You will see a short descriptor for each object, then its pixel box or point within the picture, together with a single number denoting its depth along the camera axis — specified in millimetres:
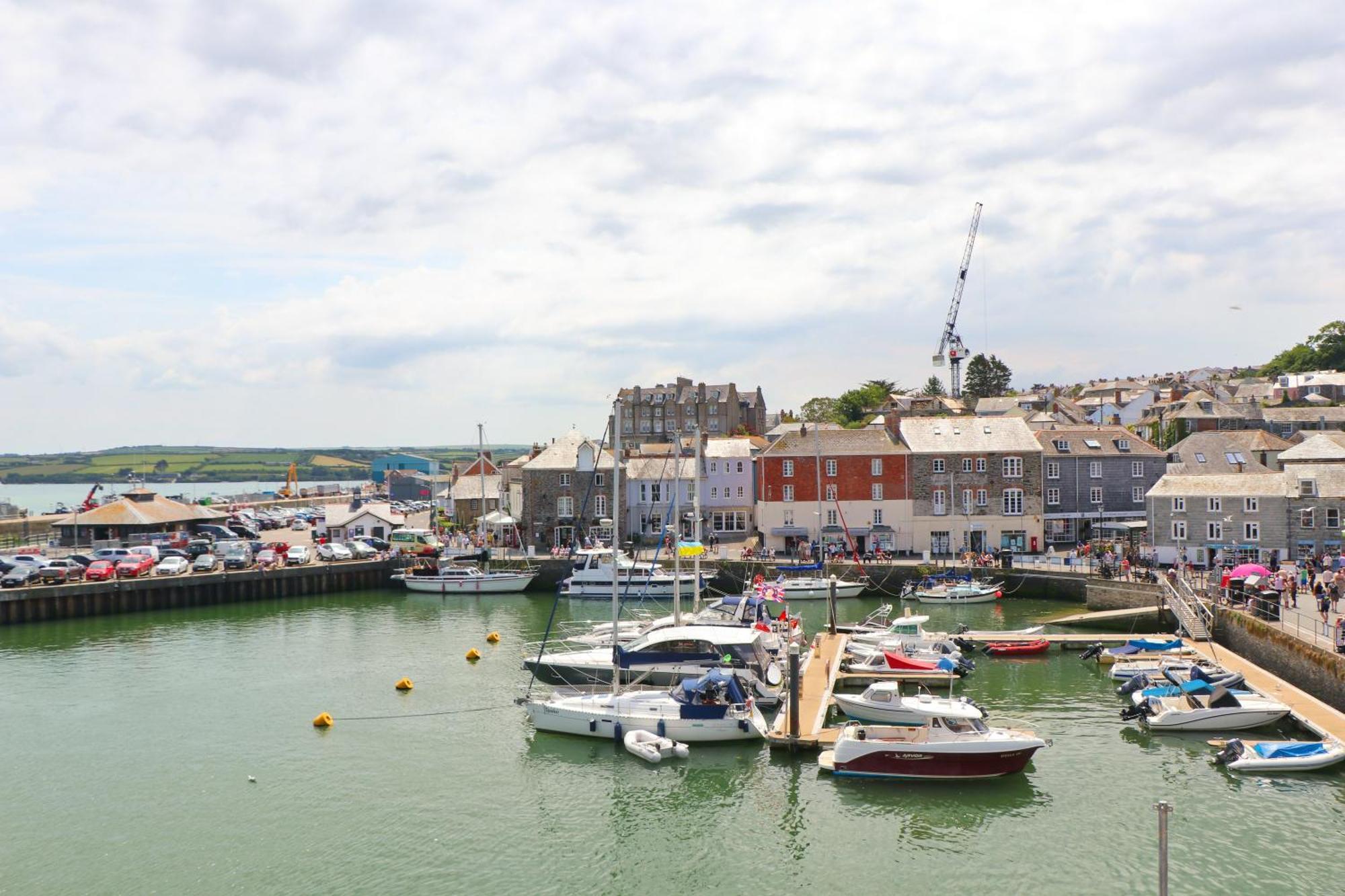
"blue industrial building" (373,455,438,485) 186375
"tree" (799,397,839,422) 139875
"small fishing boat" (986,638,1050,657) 42438
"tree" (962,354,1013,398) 157375
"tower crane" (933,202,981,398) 167125
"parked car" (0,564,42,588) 55969
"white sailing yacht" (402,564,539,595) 64062
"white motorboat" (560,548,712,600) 60656
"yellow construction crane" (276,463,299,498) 144300
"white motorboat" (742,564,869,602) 58031
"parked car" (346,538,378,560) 70812
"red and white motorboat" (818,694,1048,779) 26766
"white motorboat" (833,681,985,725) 29391
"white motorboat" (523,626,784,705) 33969
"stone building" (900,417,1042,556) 67812
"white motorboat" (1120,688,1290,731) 30188
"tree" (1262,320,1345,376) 133375
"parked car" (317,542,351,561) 69438
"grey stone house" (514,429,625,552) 76312
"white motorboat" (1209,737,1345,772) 26625
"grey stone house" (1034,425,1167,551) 72625
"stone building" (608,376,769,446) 133000
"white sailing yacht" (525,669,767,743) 29938
